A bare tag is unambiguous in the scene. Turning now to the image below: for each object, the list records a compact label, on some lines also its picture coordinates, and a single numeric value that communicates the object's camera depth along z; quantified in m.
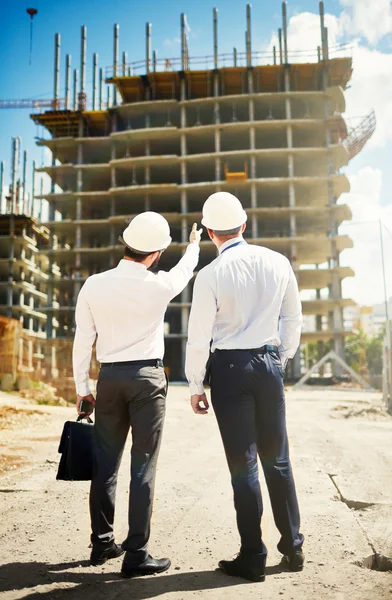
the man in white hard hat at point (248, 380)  2.59
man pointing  2.67
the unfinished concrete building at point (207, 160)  39.12
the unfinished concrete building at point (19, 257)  57.41
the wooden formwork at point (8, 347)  16.28
